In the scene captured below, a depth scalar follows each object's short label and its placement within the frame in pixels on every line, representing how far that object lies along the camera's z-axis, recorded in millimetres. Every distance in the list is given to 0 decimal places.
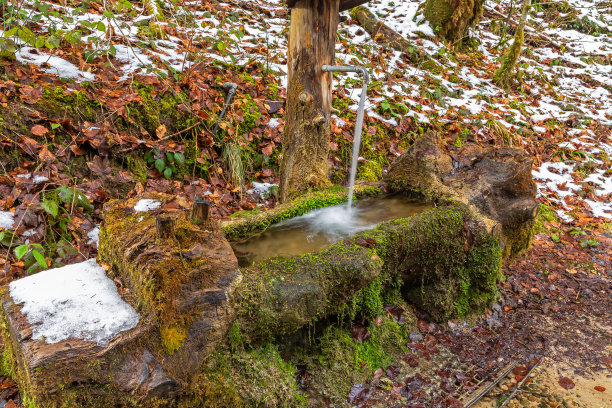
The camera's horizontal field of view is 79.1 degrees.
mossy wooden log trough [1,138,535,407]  1714
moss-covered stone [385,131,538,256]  3896
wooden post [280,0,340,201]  3334
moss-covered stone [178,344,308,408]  1946
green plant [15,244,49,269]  2426
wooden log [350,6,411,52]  8211
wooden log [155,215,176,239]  2051
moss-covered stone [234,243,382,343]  2164
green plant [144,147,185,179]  4047
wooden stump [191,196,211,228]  2127
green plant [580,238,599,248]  4901
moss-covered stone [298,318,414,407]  2545
